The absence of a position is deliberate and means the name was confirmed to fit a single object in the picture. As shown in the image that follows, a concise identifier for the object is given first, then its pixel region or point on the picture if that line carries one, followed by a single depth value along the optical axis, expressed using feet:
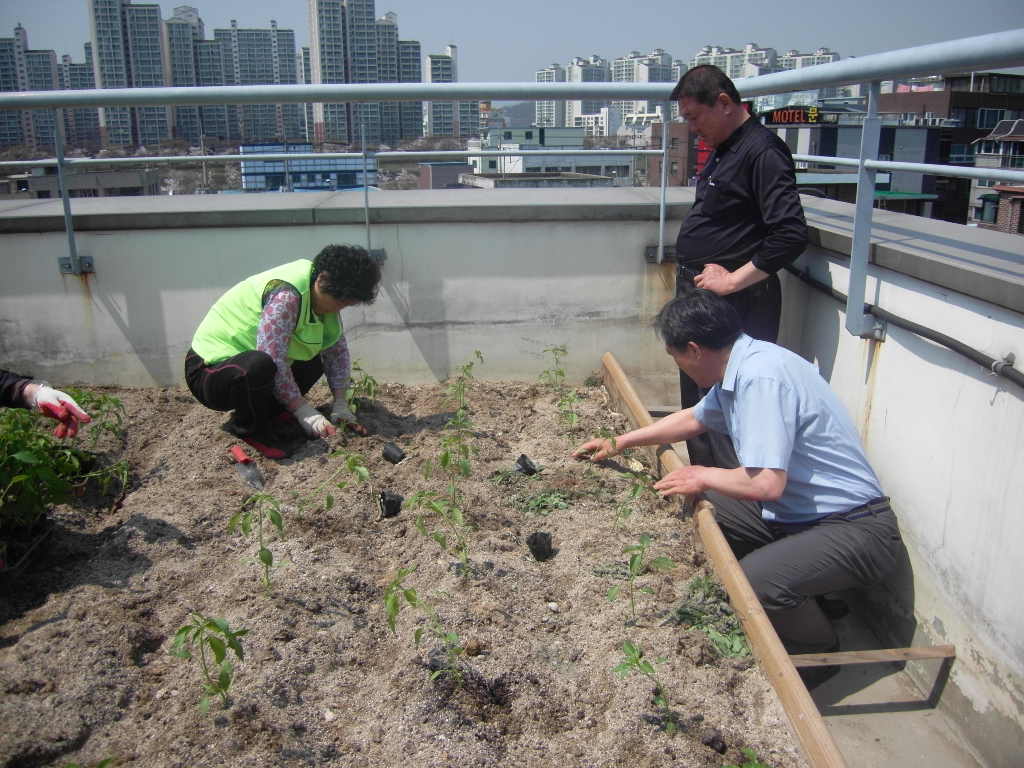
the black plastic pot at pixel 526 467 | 10.89
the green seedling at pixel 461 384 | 13.41
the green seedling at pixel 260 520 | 7.75
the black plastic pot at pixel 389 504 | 9.65
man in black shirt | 10.00
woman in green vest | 10.82
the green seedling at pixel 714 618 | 7.36
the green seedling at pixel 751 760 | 5.75
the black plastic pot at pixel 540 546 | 8.80
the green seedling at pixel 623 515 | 9.48
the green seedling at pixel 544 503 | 9.95
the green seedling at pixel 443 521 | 8.49
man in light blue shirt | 7.95
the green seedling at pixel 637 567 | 7.75
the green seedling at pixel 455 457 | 9.83
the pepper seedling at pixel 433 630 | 6.75
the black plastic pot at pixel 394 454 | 11.05
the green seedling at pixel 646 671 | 6.45
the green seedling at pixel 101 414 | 11.38
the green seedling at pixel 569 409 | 12.37
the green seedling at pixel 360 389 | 12.95
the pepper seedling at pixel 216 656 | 5.94
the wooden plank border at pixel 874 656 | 8.00
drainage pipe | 7.13
